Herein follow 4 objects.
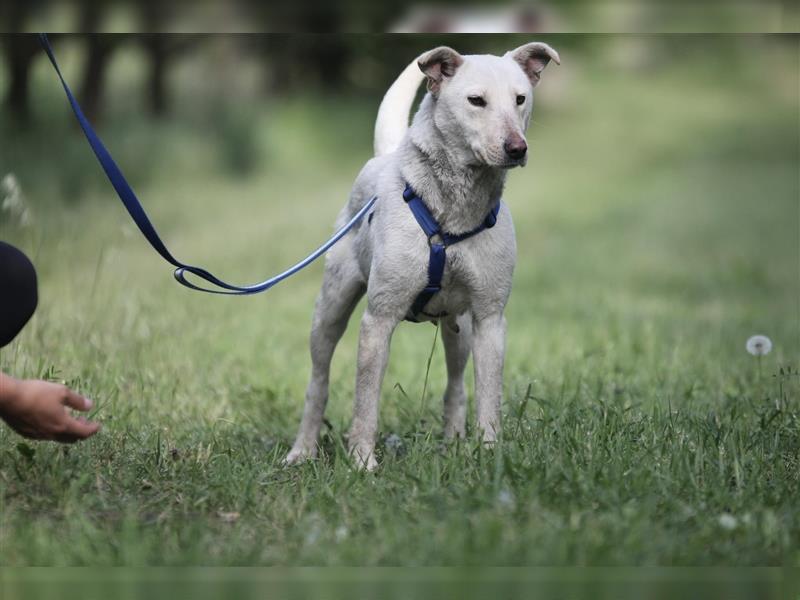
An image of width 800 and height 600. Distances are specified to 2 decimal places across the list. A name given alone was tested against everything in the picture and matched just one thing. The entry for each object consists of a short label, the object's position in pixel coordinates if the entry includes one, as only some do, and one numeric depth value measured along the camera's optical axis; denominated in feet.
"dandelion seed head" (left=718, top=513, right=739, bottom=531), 25.62
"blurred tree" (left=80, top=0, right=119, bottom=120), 98.07
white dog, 29.53
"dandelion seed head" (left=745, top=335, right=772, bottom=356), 38.51
